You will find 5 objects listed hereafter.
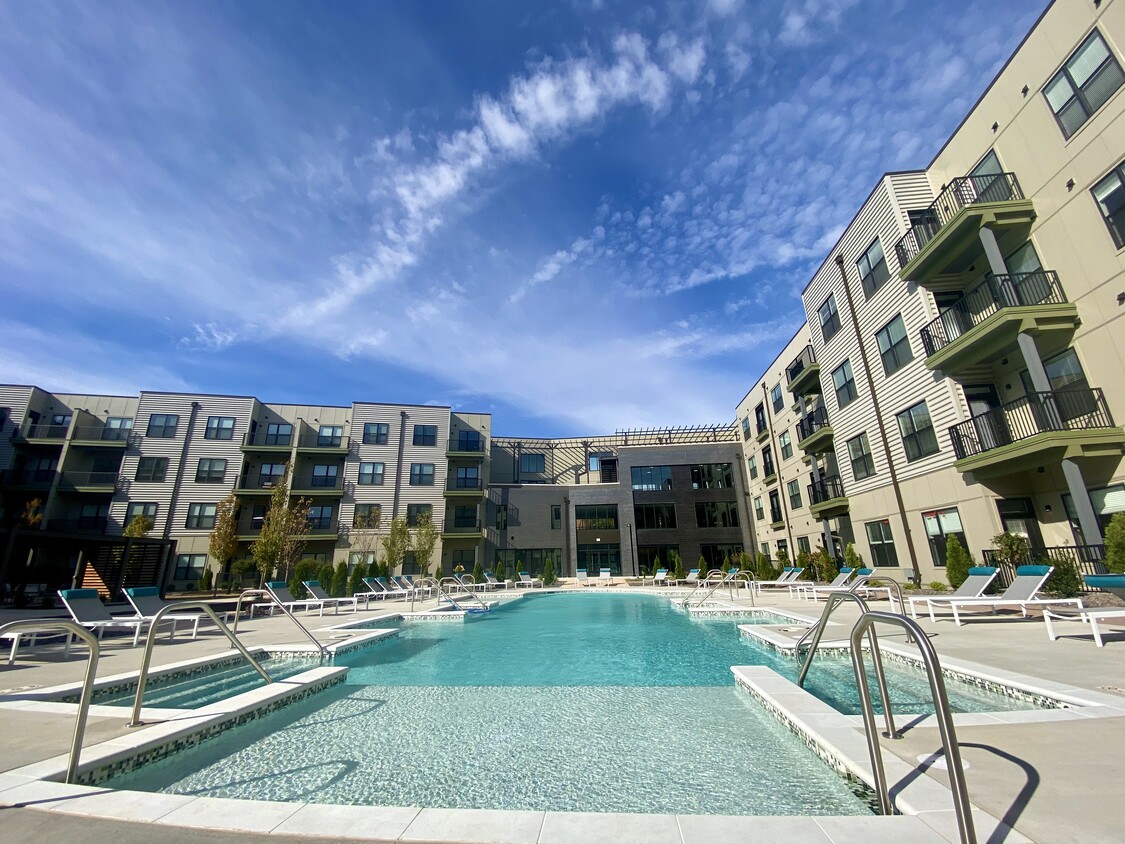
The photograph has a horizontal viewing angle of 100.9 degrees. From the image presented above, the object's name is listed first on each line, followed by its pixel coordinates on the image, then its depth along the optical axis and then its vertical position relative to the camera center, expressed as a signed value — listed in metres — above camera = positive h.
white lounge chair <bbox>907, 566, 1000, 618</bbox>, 9.46 -0.62
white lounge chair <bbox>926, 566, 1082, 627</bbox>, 8.34 -0.76
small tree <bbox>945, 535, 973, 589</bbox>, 12.77 -0.29
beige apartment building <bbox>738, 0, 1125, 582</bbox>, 11.12 +6.50
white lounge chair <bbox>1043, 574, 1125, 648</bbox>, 6.64 -0.91
